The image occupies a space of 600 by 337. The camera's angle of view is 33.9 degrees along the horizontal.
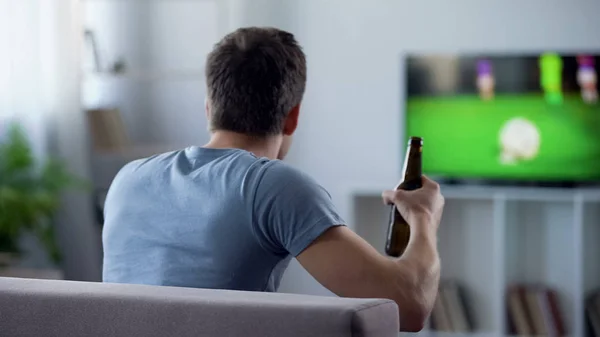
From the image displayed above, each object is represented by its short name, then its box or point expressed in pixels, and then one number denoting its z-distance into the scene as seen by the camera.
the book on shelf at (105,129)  4.78
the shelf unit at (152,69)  4.95
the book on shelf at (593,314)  4.38
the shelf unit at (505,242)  4.45
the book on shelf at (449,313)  4.62
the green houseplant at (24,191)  3.93
